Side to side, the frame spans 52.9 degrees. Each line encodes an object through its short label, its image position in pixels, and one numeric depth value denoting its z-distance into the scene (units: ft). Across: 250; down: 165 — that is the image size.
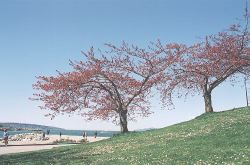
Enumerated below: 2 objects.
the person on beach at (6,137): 136.93
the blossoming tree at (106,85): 101.39
